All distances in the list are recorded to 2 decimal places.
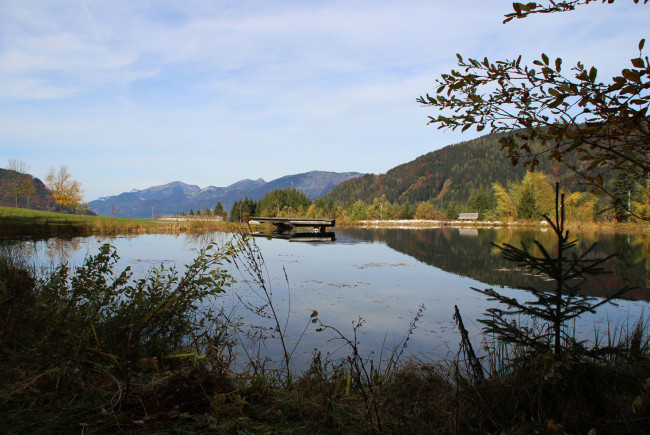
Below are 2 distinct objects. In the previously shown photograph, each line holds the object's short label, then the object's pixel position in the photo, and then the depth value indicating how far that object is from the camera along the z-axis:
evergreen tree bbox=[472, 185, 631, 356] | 2.53
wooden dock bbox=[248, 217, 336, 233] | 21.49
